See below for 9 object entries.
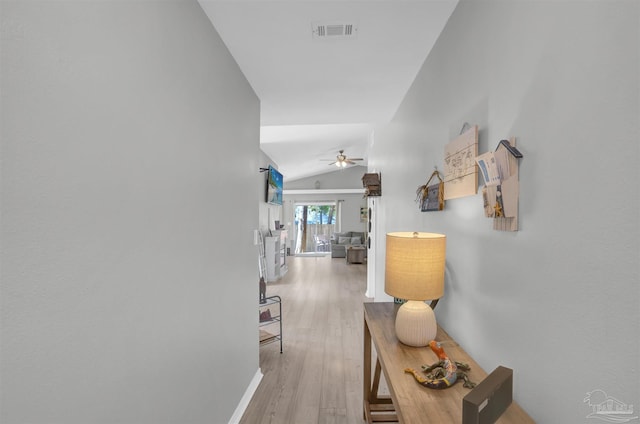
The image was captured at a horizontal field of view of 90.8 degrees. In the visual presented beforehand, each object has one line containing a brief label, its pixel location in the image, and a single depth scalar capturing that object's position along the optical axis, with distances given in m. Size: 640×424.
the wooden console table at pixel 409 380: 0.95
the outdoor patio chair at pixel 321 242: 11.71
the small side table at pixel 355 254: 8.91
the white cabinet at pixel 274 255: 6.45
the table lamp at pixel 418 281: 1.39
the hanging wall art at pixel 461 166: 1.33
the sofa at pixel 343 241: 10.05
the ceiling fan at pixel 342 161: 7.41
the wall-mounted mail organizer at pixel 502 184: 1.01
